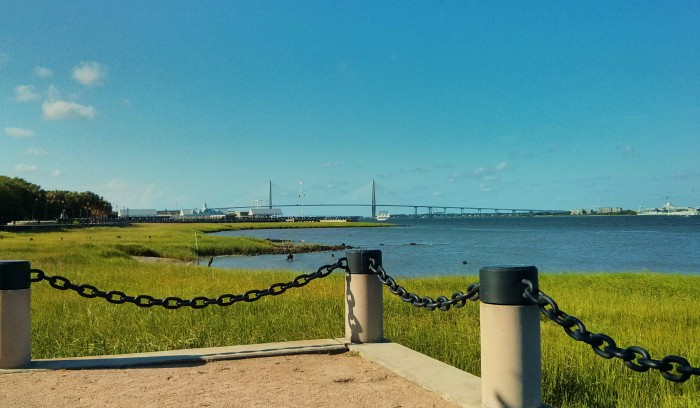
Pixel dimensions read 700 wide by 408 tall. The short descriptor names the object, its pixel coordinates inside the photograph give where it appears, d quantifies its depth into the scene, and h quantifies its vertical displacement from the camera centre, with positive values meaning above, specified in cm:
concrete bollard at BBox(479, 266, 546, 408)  414 -81
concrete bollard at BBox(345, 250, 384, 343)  653 -83
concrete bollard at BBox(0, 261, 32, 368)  567 -82
